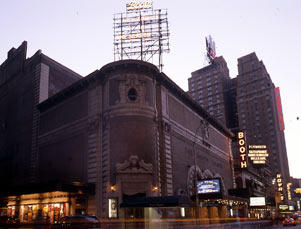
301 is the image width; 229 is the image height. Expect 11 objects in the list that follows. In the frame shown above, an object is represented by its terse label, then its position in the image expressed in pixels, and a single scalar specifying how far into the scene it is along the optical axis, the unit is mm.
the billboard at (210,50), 161000
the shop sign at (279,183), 130025
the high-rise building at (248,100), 143500
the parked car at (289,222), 51719
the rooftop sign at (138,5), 53906
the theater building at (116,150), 37438
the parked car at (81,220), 28050
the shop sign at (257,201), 64688
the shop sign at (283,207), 112762
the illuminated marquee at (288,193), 154000
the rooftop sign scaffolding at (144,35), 52125
